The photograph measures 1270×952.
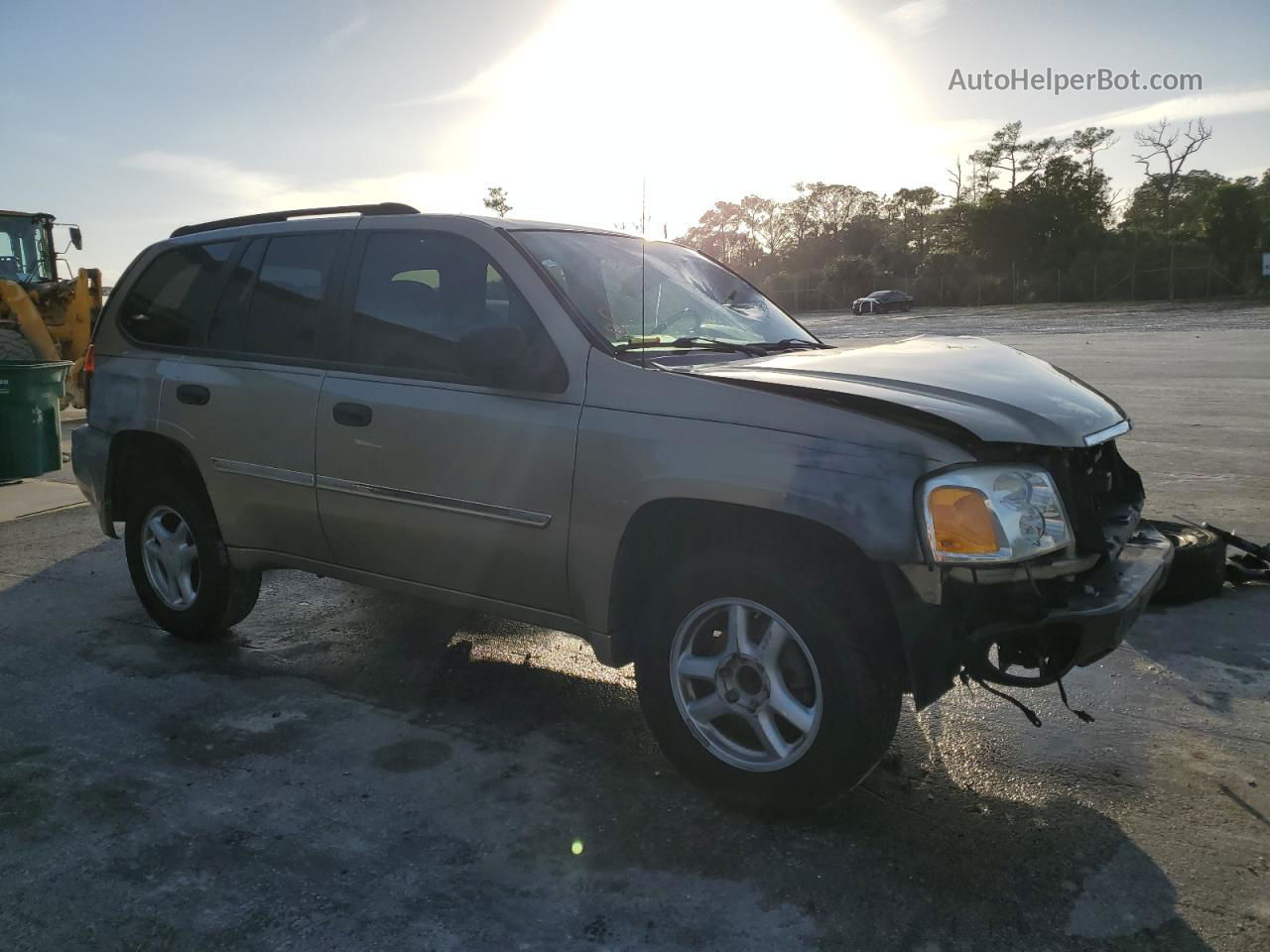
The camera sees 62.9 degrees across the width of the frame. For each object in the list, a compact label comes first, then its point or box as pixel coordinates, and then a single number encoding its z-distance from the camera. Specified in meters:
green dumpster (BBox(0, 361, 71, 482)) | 8.85
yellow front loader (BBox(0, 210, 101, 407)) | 15.25
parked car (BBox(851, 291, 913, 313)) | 59.66
